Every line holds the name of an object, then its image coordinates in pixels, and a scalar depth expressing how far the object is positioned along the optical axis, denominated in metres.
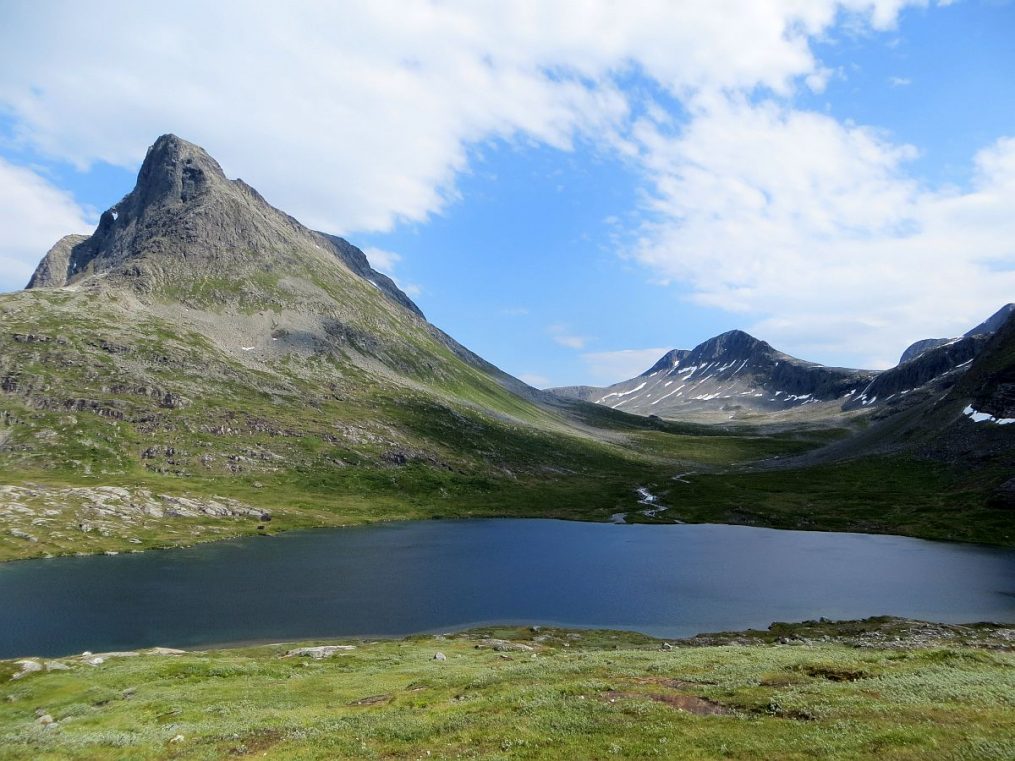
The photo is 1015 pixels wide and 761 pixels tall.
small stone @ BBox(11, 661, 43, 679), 46.06
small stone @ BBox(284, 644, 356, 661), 53.06
